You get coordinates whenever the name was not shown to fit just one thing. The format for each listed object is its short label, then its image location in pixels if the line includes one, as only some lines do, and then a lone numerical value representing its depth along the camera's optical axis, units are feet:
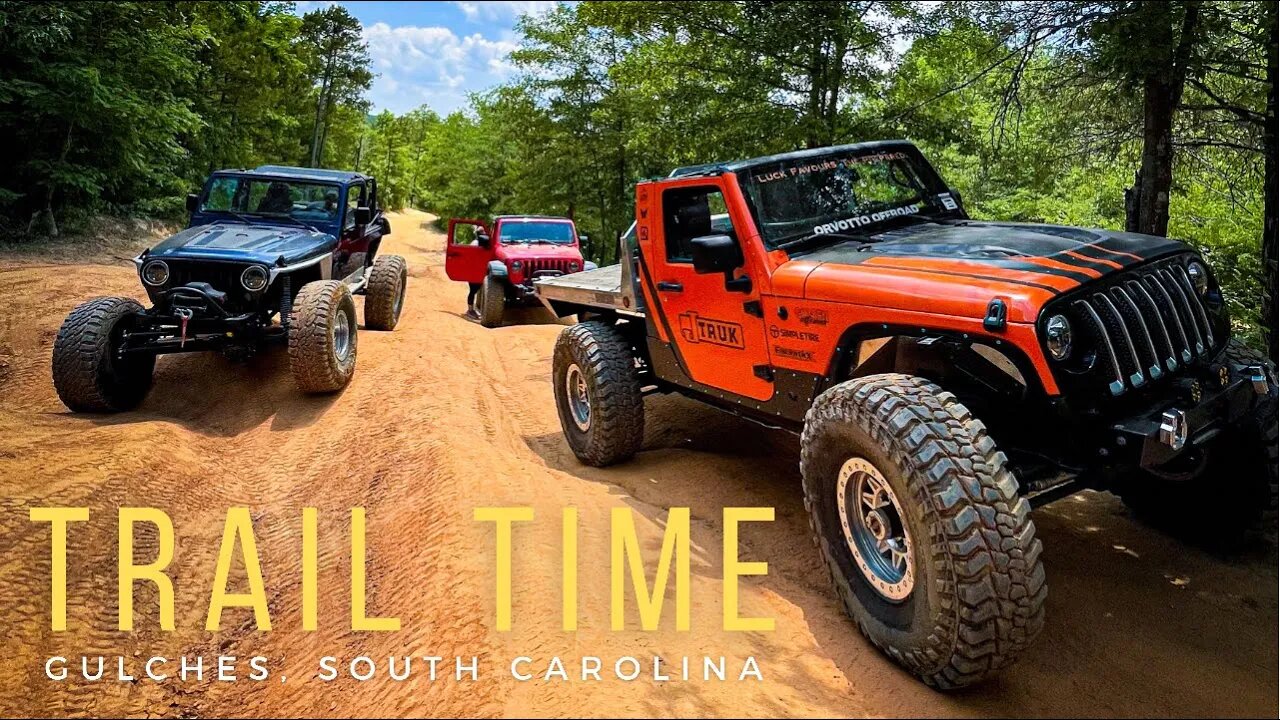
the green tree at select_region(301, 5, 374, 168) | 119.96
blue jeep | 24.29
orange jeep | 9.85
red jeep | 45.49
